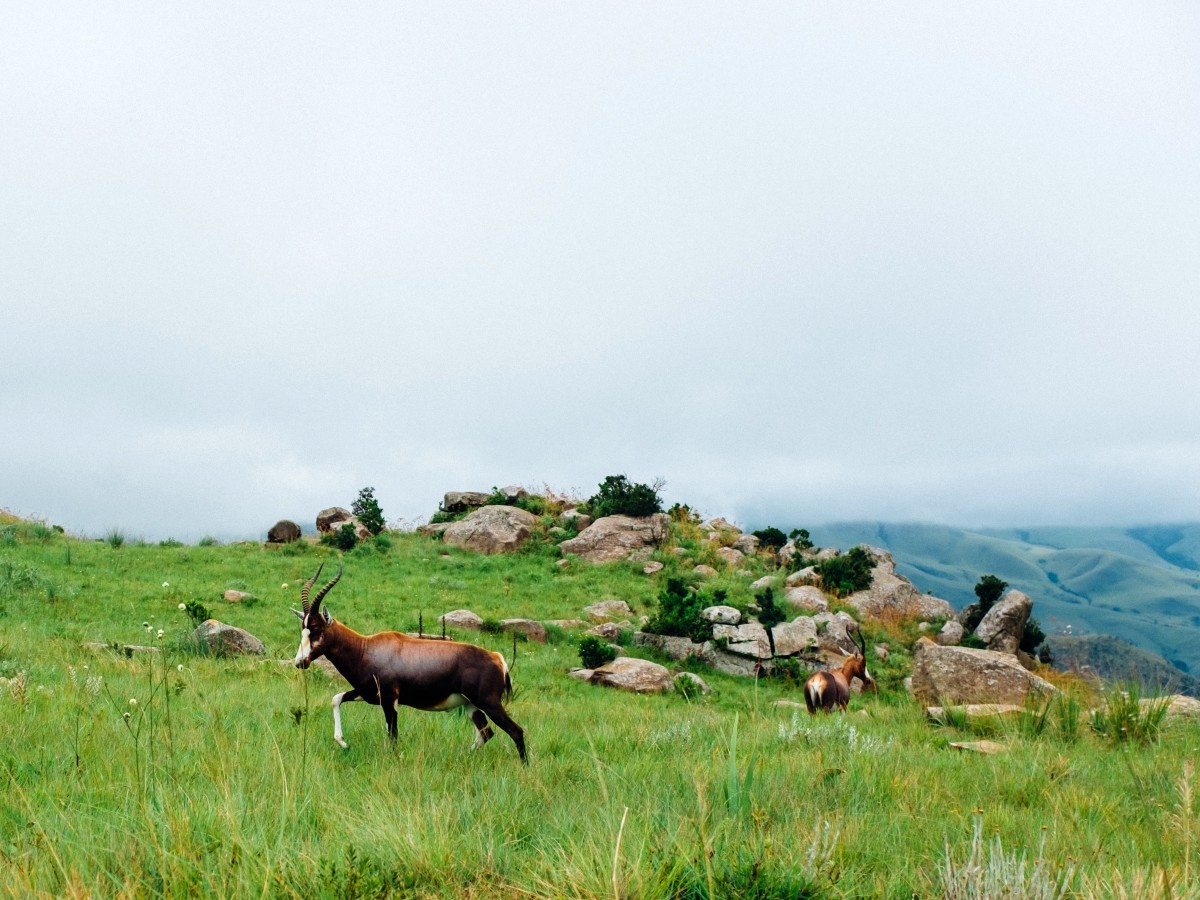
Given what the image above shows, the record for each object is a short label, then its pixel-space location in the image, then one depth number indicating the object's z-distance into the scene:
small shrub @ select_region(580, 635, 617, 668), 16.00
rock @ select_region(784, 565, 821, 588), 25.55
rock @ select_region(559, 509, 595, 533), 31.30
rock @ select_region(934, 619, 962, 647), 23.39
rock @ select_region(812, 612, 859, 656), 19.53
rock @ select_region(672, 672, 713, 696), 14.64
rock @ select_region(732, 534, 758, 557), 30.67
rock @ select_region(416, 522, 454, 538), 31.75
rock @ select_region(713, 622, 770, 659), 18.39
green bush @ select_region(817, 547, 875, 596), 25.40
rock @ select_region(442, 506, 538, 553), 29.08
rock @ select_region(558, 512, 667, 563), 28.16
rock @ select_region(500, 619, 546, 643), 18.12
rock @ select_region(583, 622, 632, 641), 19.03
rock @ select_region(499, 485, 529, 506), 35.12
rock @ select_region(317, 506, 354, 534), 33.59
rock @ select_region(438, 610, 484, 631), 17.81
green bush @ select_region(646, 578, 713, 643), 18.62
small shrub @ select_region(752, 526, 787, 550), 32.56
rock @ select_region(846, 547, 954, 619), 24.83
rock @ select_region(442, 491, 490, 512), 35.09
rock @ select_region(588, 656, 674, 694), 14.42
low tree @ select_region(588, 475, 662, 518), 30.89
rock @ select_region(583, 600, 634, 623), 20.91
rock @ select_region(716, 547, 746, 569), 28.00
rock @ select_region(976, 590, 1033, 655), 23.39
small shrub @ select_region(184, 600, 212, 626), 14.74
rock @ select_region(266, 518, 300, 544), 28.85
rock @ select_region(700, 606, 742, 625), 20.03
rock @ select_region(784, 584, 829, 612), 22.72
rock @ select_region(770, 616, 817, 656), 18.98
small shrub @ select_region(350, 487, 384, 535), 30.73
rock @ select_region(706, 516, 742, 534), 33.43
